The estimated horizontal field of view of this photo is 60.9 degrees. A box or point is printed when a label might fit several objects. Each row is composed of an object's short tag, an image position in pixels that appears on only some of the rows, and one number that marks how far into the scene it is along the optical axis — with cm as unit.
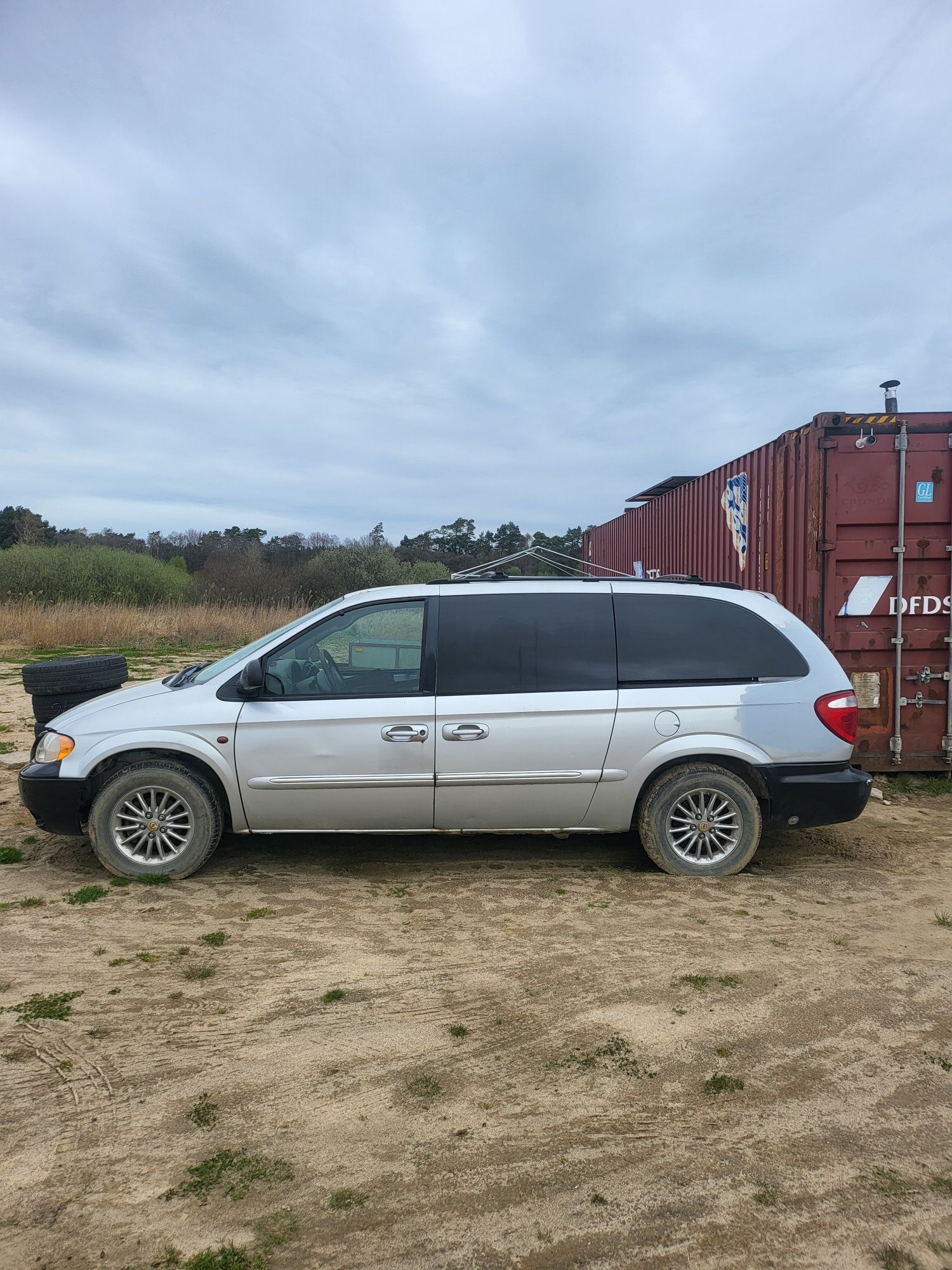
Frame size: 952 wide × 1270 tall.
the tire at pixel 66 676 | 604
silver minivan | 472
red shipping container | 693
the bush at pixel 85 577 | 2812
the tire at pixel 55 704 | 610
